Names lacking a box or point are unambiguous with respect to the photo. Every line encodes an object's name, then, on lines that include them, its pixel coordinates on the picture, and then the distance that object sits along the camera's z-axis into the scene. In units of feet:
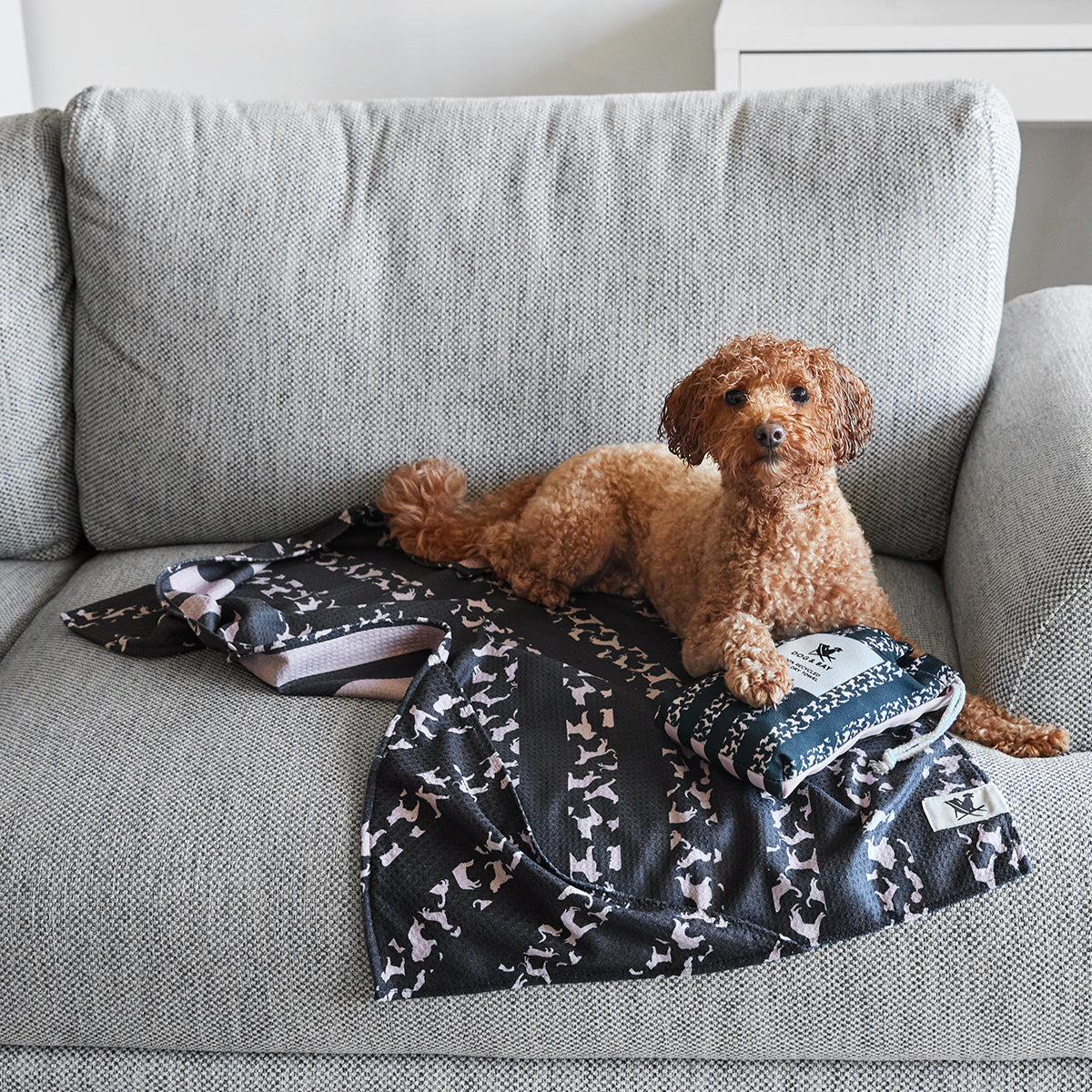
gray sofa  3.46
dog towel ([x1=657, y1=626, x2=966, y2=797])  3.27
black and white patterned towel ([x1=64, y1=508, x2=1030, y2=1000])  3.16
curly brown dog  3.61
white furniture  6.37
